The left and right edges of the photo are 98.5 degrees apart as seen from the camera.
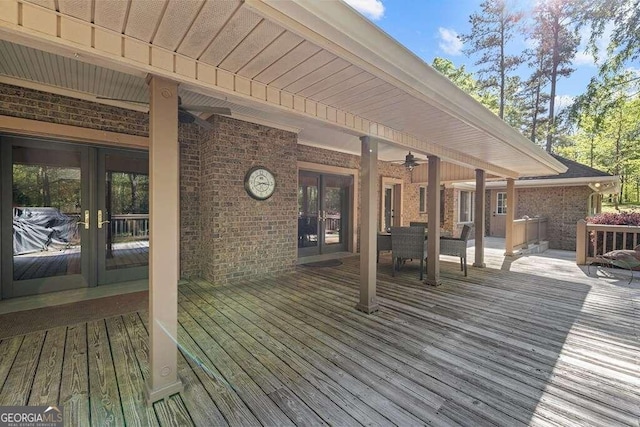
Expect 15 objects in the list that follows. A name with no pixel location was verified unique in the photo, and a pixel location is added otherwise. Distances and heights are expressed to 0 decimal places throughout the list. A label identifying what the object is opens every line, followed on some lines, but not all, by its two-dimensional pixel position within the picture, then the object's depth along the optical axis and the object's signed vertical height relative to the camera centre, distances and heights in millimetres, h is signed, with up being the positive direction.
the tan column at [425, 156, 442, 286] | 4832 -249
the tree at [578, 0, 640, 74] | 9625 +6634
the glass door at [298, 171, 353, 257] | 6734 -106
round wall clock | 4925 +459
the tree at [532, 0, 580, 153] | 12375 +8233
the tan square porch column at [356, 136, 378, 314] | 3619 -249
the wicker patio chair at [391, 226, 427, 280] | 5281 -681
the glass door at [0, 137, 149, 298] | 3699 -148
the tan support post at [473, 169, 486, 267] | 6465 -179
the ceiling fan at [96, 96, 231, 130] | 2584 +941
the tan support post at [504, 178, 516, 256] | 7742 -150
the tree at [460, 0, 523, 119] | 13477 +8533
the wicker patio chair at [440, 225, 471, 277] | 5594 -765
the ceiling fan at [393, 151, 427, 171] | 5895 +1034
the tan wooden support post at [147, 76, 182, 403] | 1967 -226
